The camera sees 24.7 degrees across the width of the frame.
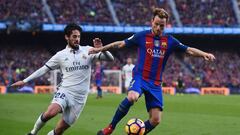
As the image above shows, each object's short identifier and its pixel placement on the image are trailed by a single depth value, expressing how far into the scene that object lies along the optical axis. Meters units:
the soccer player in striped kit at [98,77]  30.72
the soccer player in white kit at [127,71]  28.91
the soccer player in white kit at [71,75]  9.72
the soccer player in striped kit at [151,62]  10.07
